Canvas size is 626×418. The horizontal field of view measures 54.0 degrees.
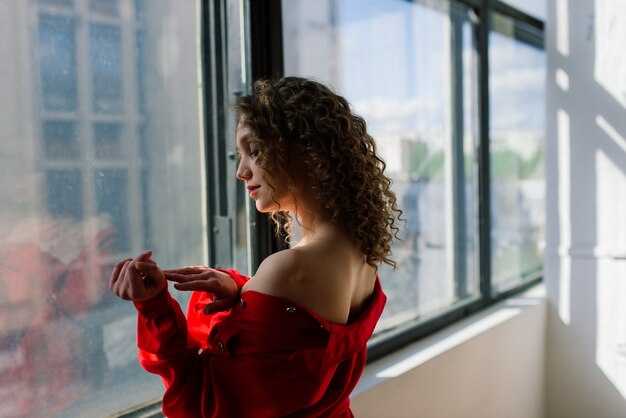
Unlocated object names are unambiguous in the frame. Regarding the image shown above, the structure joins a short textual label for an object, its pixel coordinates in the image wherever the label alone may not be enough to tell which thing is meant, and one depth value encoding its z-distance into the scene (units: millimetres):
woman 1024
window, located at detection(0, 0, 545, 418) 1268
